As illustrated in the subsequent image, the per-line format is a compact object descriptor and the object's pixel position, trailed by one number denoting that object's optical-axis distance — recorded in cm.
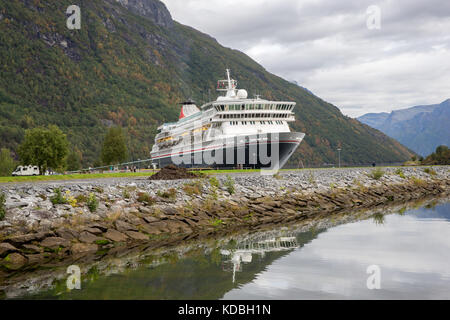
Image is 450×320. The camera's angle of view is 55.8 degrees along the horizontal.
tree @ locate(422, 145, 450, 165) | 8375
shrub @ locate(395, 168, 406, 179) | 4612
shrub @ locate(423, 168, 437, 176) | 5224
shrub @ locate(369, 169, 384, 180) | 4241
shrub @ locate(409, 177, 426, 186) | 4522
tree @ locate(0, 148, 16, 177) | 10985
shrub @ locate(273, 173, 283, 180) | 3412
